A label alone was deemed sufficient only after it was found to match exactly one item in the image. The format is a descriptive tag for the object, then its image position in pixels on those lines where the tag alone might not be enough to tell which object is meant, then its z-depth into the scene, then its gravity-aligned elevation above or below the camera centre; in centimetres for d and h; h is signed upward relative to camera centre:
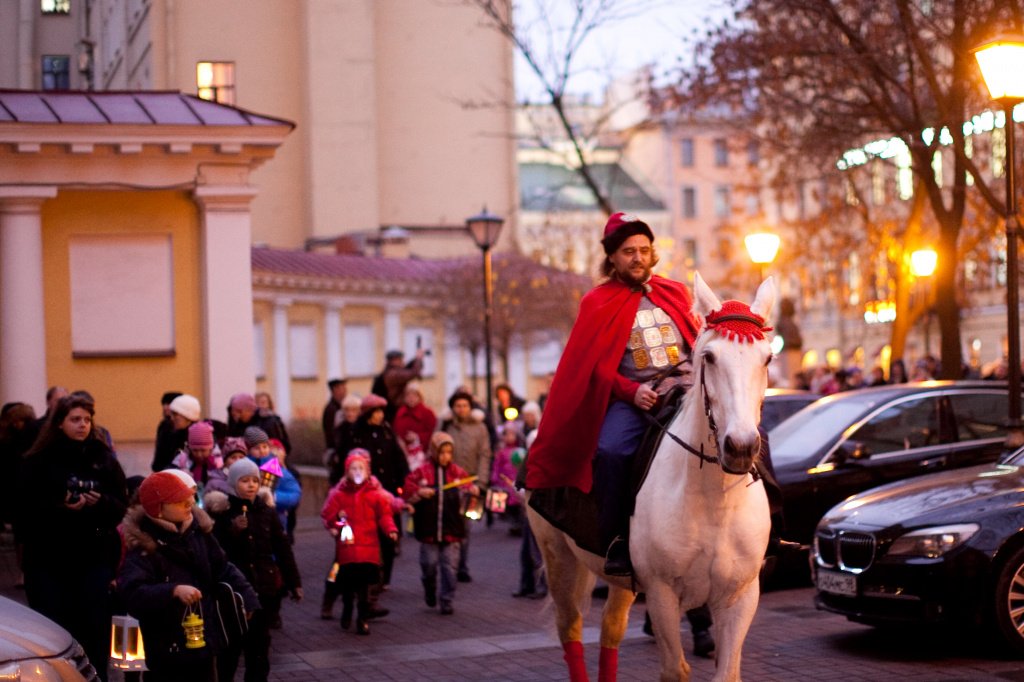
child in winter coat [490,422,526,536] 1883 -166
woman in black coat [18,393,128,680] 944 -118
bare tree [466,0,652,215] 2498 +466
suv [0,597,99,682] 670 -143
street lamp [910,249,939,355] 2614 +101
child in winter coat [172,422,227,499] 1228 -98
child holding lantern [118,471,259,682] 746 -122
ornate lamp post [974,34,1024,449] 1341 +204
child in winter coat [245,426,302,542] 1246 -121
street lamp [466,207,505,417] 2478 +161
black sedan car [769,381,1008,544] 1415 -117
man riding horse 789 -17
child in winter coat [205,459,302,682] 977 -135
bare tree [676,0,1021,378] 1886 +361
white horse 676 -93
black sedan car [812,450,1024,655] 1002 -163
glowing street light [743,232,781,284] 2072 +106
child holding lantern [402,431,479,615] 1416 -176
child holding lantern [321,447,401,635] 1292 -170
